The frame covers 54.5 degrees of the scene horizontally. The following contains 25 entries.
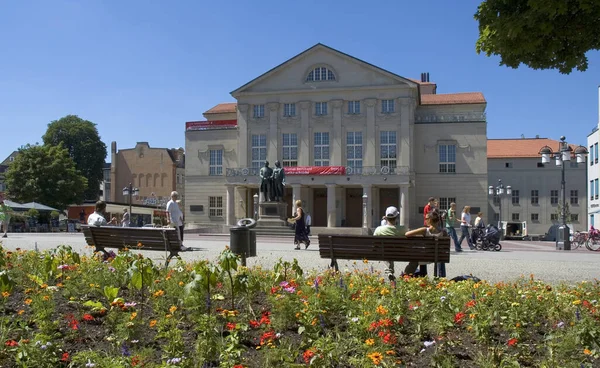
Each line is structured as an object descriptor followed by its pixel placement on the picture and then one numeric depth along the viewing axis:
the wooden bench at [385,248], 9.38
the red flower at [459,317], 5.29
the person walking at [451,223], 21.03
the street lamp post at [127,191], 47.39
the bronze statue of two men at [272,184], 38.56
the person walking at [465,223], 22.61
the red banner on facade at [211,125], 63.00
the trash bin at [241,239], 12.09
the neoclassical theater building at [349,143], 56.59
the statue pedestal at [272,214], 38.44
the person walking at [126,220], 32.79
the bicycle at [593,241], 26.50
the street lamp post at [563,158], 25.02
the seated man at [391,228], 10.80
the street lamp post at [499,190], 44.97
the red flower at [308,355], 4.27
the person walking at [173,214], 17.35
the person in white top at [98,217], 14.17
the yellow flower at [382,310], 5.18
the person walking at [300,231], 20.33
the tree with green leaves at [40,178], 62.53
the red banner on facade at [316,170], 56.00
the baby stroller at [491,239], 23.54
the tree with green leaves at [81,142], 77.75
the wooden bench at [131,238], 11.37
